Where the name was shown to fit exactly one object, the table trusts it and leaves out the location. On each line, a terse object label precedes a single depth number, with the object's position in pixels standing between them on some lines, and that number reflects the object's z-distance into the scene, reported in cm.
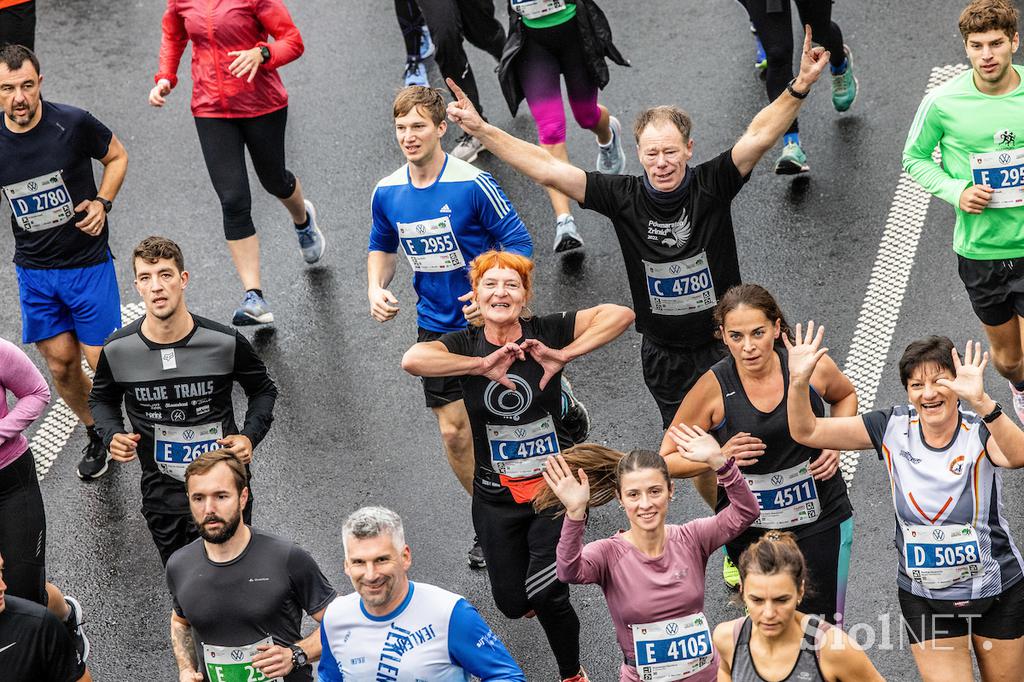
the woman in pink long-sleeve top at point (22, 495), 1346
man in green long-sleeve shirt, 1403
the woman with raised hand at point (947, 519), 1146
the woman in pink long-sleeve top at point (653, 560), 1103
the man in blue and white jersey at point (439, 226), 1453
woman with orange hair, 1277
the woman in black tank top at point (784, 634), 999
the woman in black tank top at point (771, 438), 1216
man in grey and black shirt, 1345
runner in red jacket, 1770
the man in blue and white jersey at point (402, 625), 1052
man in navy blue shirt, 1608
